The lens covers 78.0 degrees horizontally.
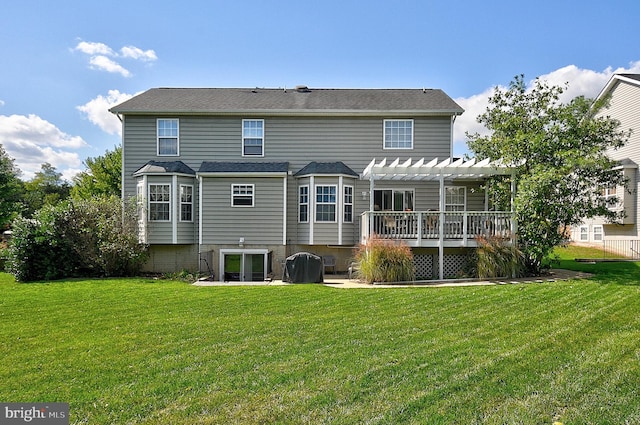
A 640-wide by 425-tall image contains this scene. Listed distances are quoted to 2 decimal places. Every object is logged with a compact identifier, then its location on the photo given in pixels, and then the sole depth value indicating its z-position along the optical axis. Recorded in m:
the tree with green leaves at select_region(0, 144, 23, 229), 24.30
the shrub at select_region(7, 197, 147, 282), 13.33
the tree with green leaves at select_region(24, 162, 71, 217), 45.94
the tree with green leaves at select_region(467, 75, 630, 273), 11.24
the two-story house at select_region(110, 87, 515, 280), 14.73
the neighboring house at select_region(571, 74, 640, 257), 17.83
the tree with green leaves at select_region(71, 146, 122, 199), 34.80
